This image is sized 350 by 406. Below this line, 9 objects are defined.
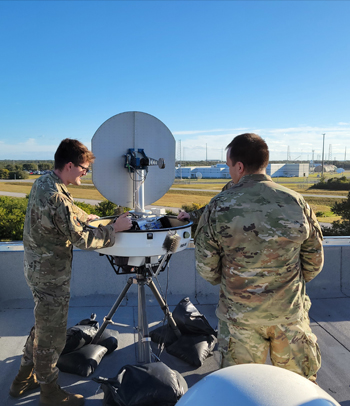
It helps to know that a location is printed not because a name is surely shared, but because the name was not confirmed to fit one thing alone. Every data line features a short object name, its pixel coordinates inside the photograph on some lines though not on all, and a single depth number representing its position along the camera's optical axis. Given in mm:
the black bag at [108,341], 3613
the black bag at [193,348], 3417
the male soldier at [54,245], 2471
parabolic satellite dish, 3193
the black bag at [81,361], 3233
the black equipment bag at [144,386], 2439
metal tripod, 3000
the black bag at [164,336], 3736
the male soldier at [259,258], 2006
